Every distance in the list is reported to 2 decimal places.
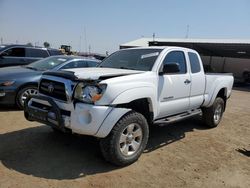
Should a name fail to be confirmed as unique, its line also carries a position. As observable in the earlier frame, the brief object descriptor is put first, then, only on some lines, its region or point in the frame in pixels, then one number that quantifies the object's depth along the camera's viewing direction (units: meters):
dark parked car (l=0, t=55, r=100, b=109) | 4.91
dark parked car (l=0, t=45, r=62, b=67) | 7.35
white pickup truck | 2.71
